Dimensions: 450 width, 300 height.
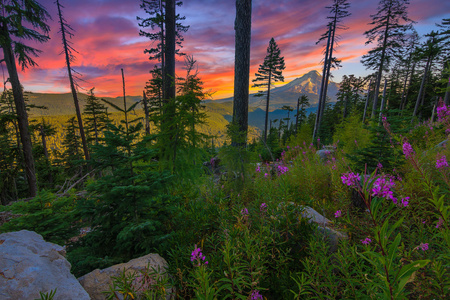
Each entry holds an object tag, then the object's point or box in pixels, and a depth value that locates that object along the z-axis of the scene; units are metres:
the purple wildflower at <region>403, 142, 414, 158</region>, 2.07
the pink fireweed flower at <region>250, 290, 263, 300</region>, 1.35
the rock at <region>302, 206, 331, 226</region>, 2.70
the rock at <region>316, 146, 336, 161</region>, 9.52
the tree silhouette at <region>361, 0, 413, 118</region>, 19.22
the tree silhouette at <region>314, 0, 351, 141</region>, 19.12
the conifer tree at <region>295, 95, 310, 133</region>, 38.22
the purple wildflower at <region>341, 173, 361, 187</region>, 1.44
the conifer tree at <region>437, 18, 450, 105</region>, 18.25
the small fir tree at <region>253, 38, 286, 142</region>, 27.83
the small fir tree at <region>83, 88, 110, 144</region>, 25.02
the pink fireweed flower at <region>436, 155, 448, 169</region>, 1.84
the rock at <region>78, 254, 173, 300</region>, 1.88
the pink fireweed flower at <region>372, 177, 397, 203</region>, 1.41
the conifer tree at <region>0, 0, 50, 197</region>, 8.89
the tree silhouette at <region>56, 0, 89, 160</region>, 15.40
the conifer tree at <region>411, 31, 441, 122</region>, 24.06
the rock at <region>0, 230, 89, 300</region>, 1.54
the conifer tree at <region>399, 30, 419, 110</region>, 30.20
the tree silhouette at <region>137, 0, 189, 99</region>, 16.10
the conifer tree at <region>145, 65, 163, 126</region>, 27.14
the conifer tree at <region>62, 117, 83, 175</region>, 28.95
